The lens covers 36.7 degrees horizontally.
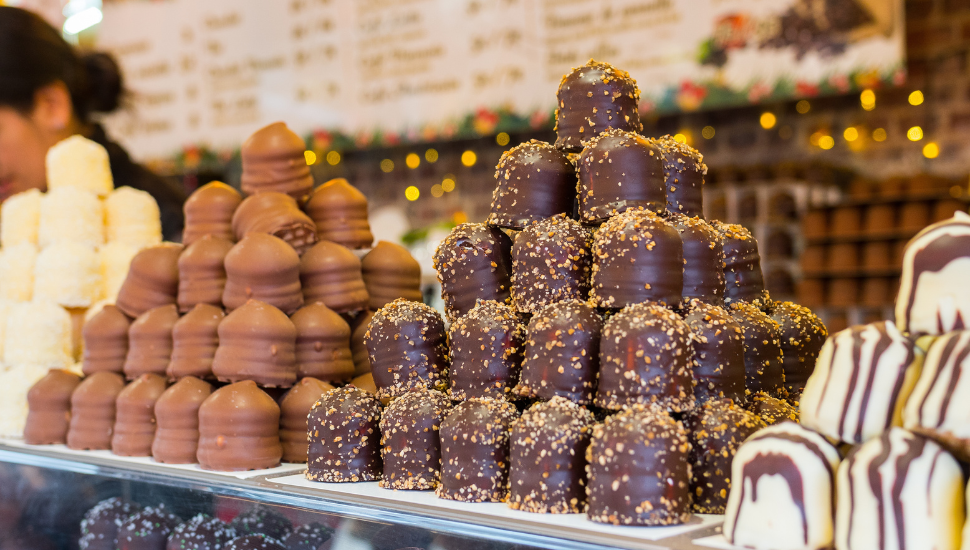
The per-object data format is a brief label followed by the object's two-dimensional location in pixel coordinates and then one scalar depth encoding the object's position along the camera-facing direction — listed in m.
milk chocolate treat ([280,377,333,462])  0.94
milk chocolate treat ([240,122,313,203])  1.04
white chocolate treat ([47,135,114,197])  1.15
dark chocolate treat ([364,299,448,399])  0.88
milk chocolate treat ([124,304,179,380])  1.01
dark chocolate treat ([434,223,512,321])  0.87
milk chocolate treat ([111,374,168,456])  0.99
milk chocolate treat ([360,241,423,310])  1.03
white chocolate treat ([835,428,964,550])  0.67
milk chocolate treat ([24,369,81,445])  1.05
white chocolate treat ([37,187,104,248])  1.14
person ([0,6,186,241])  1.31
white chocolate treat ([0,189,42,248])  1.17
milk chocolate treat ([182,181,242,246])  1.04
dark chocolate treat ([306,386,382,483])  0.87
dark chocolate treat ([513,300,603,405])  0.80
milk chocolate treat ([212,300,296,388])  0.94
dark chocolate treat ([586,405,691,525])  0.75
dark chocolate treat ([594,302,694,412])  0.77
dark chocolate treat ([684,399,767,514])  0.77
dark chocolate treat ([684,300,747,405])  0.80
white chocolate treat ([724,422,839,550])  0.70
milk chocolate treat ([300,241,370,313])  1.00
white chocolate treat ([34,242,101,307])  1.12
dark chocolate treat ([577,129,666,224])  0.83
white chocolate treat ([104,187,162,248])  1.16
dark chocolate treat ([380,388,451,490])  0.85
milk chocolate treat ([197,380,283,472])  0.92
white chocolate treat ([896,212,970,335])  0.68
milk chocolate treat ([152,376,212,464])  0.95
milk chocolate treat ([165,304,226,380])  0.97
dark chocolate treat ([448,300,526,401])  0.83
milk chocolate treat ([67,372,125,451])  1.02
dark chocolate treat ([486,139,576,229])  0.87
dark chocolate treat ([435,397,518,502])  0.81
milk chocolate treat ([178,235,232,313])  1.00
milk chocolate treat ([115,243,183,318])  1.02
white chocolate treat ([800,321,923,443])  0.69
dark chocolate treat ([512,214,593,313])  0.83
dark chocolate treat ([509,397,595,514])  0.78
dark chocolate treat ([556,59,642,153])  0.89
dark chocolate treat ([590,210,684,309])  0.80
